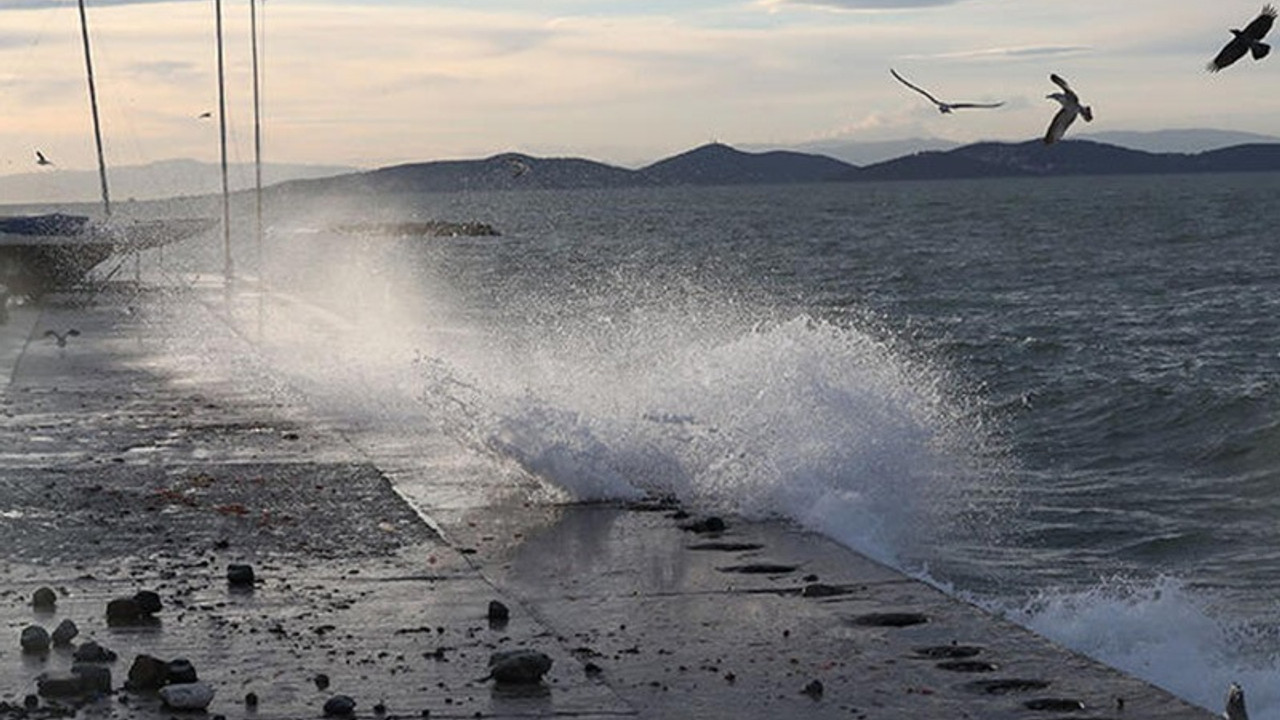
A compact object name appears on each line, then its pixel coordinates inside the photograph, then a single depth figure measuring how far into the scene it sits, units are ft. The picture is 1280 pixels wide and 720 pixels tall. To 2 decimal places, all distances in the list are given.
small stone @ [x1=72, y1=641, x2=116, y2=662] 32.32
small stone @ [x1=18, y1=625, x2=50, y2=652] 33.17
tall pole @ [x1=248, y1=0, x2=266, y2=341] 127.75
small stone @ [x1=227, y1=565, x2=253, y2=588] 38.86
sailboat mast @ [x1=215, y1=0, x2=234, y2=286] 139.97
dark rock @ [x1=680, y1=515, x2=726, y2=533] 45.27
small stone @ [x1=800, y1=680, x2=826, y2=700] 31.08
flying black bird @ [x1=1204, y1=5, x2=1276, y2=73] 37.42
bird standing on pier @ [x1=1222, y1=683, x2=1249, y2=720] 28.30
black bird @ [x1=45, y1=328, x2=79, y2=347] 101.50
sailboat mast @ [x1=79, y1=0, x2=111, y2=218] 177.37
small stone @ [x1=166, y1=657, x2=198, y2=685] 30.99
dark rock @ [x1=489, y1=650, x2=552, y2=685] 31.55
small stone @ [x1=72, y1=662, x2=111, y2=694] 30.45
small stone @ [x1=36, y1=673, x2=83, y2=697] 30.25
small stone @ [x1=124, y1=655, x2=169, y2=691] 30.89
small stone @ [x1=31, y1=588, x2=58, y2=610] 36.76
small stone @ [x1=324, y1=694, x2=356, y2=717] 29.63
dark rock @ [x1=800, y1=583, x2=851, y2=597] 38.29
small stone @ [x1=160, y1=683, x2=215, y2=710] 29.68
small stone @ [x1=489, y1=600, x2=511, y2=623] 36.17
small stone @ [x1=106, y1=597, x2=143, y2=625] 35.40
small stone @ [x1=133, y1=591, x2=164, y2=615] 35.70
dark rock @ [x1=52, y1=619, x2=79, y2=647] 33.58
